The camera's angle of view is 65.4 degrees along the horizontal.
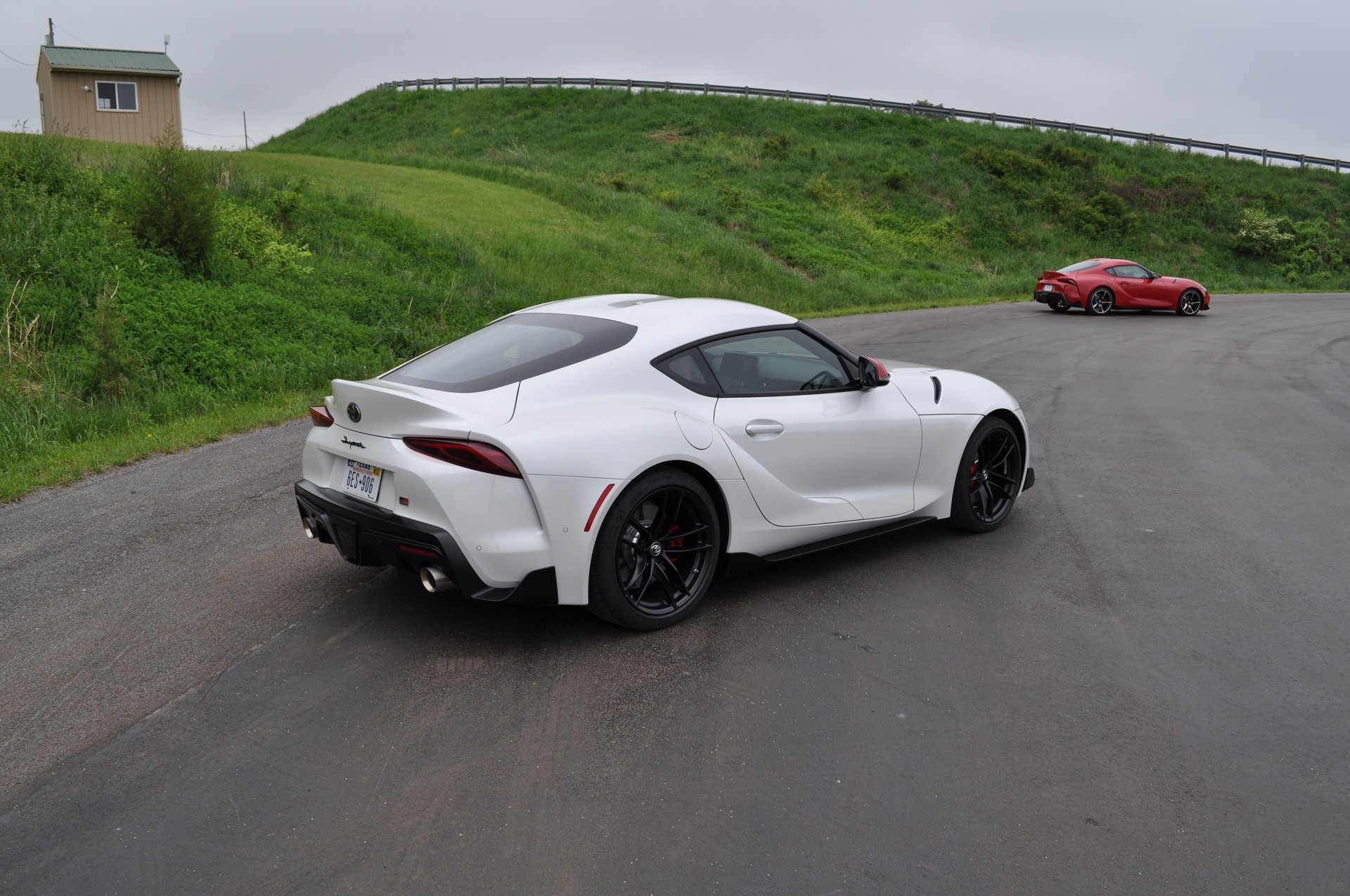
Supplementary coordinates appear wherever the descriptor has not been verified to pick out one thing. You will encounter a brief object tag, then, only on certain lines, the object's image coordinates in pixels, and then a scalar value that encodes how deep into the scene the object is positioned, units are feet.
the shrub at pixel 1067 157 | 152.15
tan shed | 103.81
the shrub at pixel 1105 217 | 133.39
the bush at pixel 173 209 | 44.06
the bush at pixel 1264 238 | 129.80
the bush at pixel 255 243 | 49.01
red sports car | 78.74
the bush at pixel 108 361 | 33.24
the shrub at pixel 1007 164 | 146.30
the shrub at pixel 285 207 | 57.98
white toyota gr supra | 14.03
